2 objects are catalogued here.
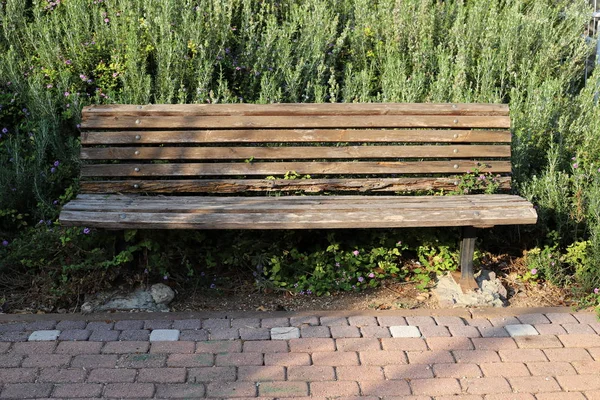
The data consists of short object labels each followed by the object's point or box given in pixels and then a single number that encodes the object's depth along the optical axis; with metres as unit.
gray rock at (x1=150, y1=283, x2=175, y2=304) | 4.11
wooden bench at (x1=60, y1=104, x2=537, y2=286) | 4.28
